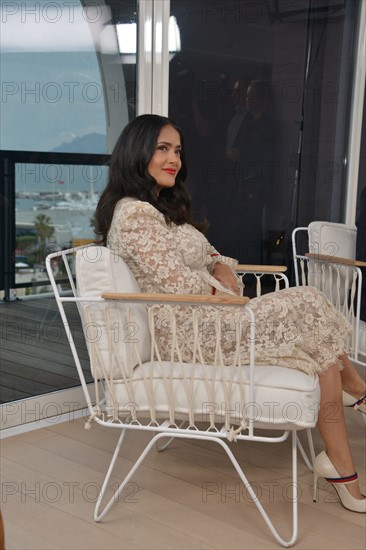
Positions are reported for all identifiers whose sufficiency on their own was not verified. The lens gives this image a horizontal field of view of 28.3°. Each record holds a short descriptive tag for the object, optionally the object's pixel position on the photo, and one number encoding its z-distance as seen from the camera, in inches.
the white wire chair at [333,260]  129.9
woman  90.0
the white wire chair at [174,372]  82.5
